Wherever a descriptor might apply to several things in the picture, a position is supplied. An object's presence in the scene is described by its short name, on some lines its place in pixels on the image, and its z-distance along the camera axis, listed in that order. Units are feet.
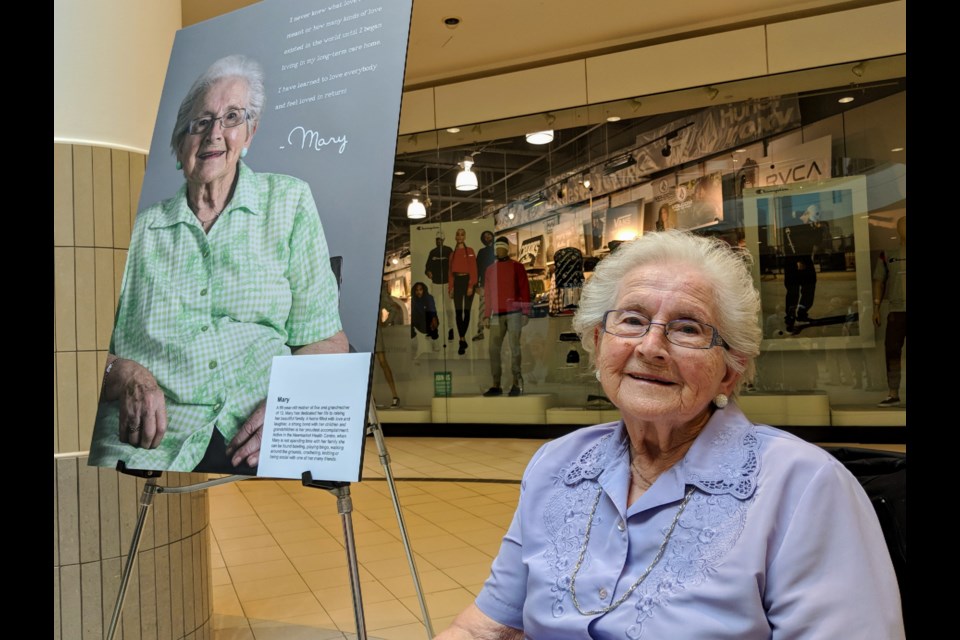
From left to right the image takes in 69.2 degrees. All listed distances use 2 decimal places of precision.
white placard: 5.49
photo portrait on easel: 5.89
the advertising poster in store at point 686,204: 23.59
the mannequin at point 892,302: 21.79
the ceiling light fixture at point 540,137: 25.17
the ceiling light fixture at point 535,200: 26.54
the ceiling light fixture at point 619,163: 24.57
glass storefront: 21.95
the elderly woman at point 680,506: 3.41
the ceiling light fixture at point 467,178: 27.27
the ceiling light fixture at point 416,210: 28.53
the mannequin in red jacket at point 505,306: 26.91
